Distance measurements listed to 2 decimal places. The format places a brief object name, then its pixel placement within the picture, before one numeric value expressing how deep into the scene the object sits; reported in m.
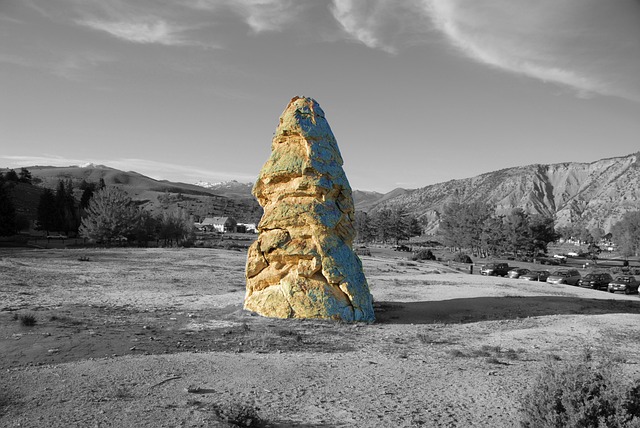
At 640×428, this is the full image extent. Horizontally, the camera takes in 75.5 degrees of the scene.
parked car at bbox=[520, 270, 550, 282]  38.19
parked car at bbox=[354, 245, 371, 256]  65.28
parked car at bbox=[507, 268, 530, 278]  40.47
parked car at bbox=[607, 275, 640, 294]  32.34
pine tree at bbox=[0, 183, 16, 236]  52.65
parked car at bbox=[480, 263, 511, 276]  42.53
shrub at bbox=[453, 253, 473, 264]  61.56
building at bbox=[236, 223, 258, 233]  140.19
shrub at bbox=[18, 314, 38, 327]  12.75
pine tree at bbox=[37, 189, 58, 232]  71.31
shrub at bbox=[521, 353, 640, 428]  5.52
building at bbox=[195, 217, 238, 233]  135.75
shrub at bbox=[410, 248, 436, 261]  60.82
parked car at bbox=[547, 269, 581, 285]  35.41
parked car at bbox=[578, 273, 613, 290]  34.69
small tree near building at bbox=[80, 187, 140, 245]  52.78
